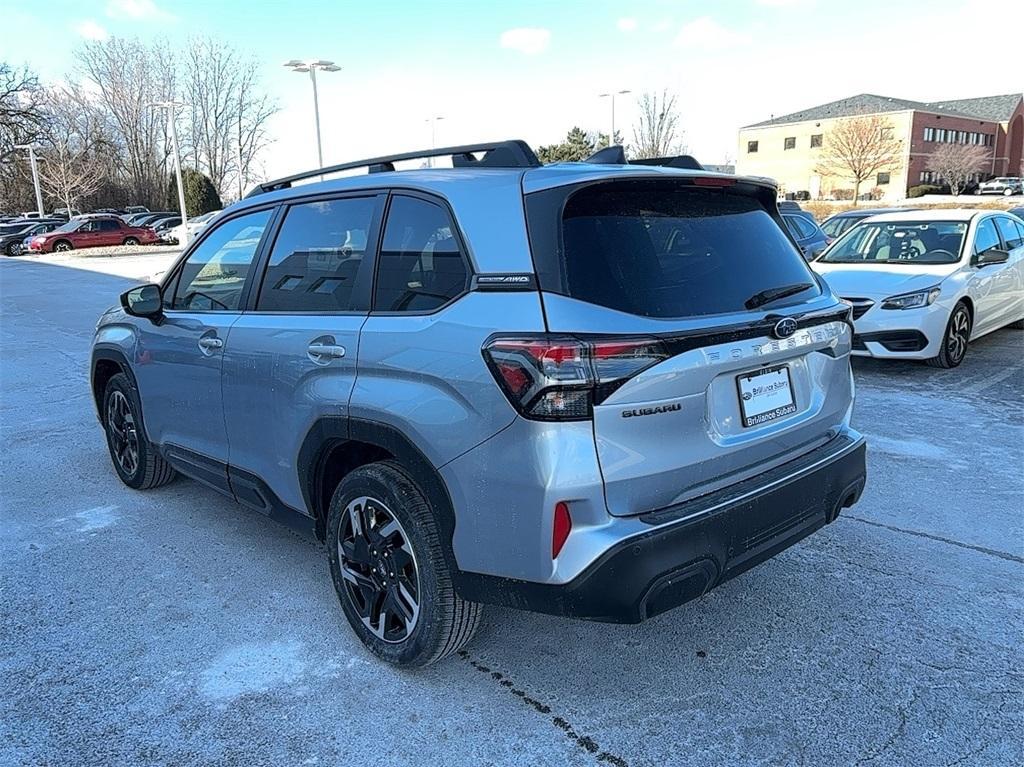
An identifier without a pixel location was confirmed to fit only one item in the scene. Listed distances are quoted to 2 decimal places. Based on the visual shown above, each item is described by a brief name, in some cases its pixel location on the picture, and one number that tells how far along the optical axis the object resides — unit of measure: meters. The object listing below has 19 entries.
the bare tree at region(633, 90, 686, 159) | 35.91
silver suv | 2.27
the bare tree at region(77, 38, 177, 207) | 57.41
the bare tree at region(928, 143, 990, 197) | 60.44
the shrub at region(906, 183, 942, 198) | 61.53
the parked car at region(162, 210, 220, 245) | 32.62
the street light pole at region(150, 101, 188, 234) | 32.28
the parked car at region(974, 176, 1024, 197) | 56.06
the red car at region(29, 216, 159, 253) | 31.95
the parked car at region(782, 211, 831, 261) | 11.84
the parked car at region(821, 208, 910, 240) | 16.13
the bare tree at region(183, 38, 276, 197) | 59.25
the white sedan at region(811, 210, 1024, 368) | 7.45
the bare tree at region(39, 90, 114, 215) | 48.88
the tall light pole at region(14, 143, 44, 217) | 45.49
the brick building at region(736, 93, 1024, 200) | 64.50
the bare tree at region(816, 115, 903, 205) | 53.53
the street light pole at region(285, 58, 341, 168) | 25.02
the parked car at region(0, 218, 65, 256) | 33.69
